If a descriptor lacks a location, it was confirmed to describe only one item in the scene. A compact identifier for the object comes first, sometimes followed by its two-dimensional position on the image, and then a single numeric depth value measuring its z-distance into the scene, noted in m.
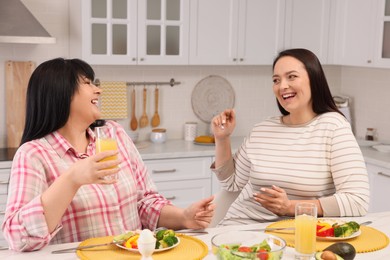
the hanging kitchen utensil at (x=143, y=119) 4.63
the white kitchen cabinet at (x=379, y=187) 3.98
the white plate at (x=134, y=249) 1.86
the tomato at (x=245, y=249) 1.68
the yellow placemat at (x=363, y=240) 1.97
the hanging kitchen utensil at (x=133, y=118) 4.57
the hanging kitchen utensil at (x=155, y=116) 4.65
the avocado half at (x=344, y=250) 1.81
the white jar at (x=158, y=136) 4.56
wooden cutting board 4.17
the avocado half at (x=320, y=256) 1.73
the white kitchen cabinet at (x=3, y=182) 3.72
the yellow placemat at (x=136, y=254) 1.84
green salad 1.59
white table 1.88
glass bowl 1.61
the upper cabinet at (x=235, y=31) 4.38
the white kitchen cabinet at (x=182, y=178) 4.18
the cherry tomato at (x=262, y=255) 1.60
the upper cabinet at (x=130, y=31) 4.07
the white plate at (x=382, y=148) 4.33
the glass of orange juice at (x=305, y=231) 1.87
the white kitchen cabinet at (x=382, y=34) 4.25
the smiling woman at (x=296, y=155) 2.41
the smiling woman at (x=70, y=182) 1.92
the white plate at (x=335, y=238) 2.02
